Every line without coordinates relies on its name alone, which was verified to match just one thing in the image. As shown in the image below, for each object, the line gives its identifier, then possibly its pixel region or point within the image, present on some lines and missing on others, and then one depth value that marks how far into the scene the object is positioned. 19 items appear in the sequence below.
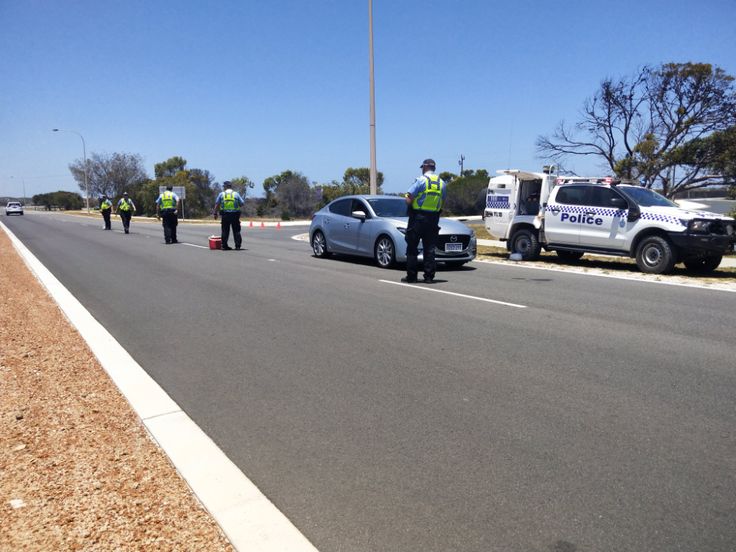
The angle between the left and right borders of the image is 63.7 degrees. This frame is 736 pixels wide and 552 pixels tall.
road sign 45.78
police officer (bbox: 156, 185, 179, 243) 18.78
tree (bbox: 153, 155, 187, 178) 75.94
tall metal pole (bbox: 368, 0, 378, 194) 20.84
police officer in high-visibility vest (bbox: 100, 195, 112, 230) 28.30
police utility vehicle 11.27
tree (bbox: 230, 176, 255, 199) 76.69
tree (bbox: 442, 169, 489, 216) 53.91
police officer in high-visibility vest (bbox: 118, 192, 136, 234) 25.08
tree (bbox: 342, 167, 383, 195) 70.61
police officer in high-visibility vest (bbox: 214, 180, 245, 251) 16.19
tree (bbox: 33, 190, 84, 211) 101.25
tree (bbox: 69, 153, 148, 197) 72.81
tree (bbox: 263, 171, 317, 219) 63.30
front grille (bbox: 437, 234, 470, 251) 11.79
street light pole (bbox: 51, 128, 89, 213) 66.59
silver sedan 11.94
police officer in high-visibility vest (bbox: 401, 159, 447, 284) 9.83
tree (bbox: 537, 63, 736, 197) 23.12
